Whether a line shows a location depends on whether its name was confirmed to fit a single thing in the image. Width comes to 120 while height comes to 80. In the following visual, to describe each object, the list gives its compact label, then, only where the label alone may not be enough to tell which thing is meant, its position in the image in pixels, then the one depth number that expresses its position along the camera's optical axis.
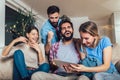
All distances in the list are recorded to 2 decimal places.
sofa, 1.33
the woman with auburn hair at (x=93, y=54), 0.98
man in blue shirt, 1.37
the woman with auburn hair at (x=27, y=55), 1.23
